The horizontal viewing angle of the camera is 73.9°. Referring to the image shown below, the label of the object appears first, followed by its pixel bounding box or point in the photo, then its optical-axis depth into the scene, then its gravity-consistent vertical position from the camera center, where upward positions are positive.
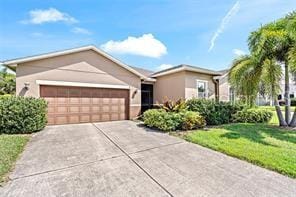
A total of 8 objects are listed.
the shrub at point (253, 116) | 13.44 -1.15
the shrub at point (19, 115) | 9.23 -0.76
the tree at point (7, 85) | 24.71 +1.80
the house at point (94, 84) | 11.65 +1.10
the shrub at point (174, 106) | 11.41 -0.40
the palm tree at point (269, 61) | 9.78 +2.06
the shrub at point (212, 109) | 12.35 -0.68
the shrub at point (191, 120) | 10.38 -1.15
